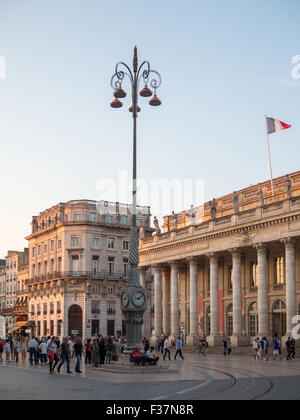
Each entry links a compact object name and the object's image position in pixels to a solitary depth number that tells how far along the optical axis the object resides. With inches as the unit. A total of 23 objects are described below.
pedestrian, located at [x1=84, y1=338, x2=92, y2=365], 1278.2
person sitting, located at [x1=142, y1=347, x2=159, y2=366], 1030.5
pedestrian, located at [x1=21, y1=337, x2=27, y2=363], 1509.6
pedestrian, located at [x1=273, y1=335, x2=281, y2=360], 1448.1
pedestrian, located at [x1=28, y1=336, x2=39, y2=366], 1278.3
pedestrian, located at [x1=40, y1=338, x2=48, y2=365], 1267.2
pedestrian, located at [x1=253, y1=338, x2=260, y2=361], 1470.8
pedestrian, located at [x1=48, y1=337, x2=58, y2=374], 1008.9
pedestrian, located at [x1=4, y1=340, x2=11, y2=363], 1405.0
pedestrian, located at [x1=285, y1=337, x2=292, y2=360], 1446.4
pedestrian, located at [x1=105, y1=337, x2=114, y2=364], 1141.1
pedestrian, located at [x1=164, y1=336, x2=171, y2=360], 1521.5
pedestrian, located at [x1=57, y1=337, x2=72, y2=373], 994.7
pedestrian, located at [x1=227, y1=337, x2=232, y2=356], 1734.6
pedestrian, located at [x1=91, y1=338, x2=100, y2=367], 1101.7
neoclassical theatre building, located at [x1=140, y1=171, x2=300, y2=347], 1734.7
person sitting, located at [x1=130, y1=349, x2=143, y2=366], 1014.9
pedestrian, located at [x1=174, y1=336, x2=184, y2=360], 1467.8
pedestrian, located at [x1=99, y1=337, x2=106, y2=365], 1173.8
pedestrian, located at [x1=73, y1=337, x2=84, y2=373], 999.0
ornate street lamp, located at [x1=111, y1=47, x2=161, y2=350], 1036.5
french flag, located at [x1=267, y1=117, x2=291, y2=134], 1887.3
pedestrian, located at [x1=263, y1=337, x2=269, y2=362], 1537.9
